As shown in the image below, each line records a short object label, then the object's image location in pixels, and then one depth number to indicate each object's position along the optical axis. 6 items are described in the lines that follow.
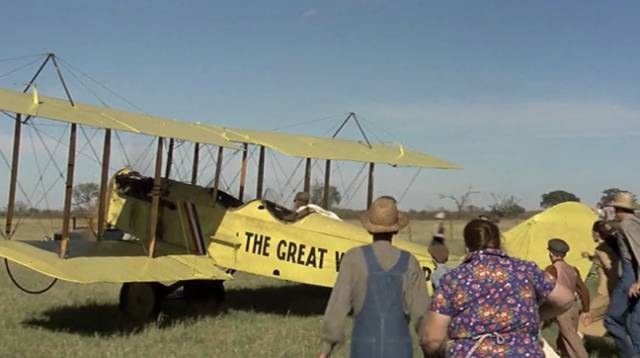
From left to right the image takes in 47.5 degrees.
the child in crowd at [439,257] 6.41
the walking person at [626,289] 5.78
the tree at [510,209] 43.46
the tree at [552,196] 42.34
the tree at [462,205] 33.19
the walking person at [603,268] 6.34
